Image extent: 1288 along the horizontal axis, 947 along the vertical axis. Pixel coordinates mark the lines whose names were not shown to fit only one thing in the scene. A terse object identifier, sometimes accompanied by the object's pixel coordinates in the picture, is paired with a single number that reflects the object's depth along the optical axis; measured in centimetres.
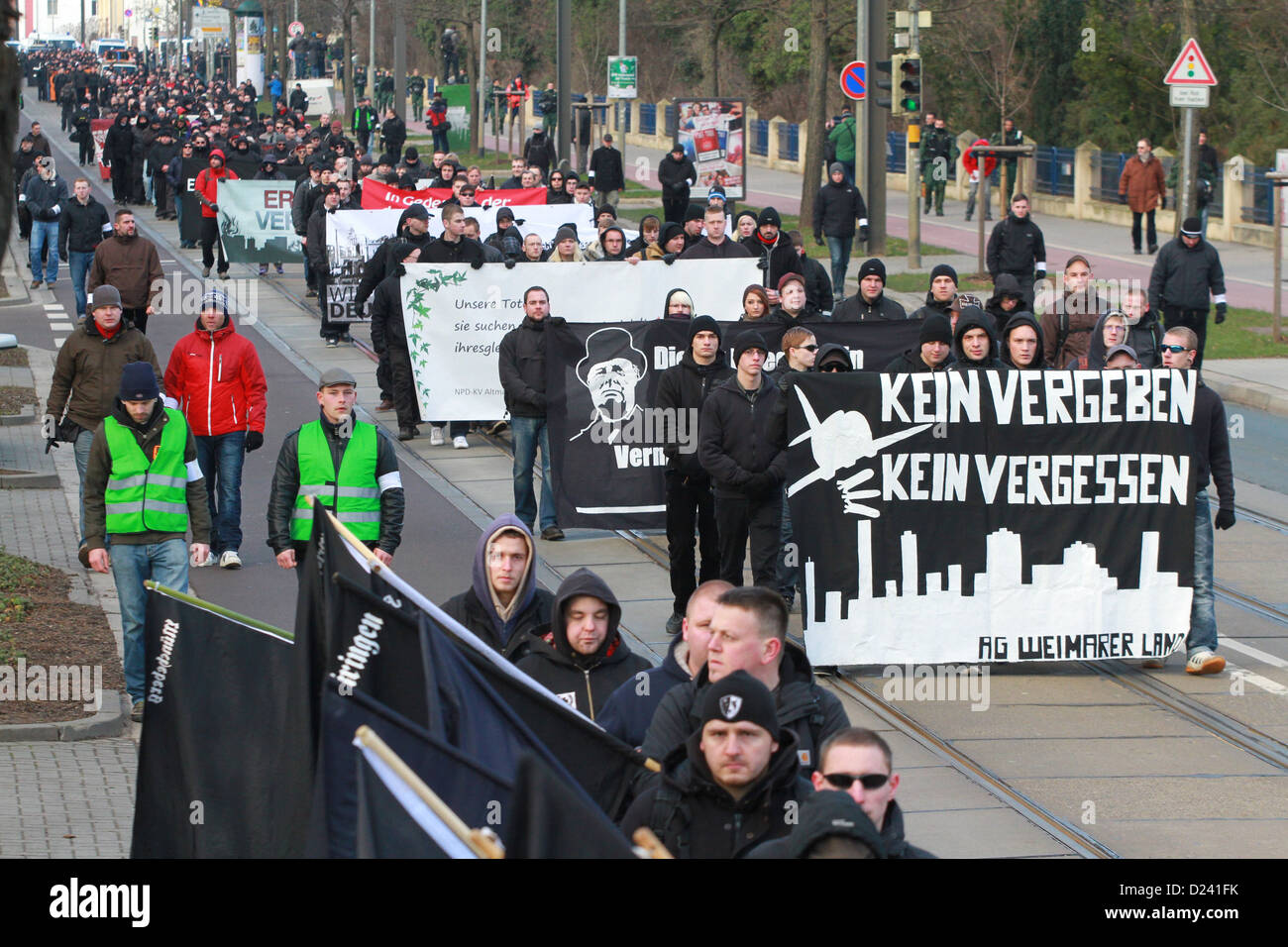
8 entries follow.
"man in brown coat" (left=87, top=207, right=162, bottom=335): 1873
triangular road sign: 2270
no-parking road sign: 2992
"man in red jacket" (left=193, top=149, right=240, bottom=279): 2977
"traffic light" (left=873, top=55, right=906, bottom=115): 2889
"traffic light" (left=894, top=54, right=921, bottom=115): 2870
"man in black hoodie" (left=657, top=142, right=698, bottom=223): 3262
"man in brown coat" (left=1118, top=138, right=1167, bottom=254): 3130
